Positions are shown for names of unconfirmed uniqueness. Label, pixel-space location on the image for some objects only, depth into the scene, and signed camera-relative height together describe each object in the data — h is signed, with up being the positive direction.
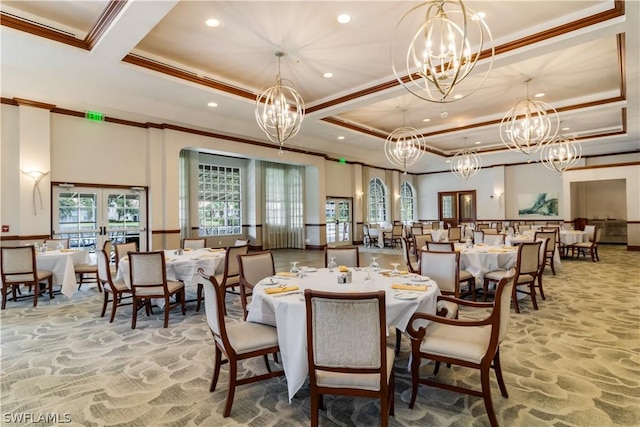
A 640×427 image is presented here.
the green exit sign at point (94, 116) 7.54 +2.32
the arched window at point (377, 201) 16.11 +0.70
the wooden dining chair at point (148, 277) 4.18 -0.70
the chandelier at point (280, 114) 5.04 +1.55
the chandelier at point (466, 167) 10.09 +1.41
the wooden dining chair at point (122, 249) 5.28 -0.46
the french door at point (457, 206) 16.94 +0.40
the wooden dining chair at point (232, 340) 2.37 -0.88
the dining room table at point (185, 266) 4.59 -0.66
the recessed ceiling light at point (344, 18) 4.24 +2.47
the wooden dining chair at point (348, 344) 1.91 -0.73
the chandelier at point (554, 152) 7.84 +2.20
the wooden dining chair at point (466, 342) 2.22 -0.88
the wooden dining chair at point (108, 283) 4.44 -0.85
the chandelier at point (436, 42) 2.83 +2.47
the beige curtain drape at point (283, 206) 12.83 +0.43
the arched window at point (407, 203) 18.13 +0.67
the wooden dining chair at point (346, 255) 4.36 -0.50
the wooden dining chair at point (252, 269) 3.62 -0.57
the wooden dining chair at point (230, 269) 4.70 -0.70
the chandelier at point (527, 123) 6.00 +2.38
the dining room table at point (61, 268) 5.55 -0.76
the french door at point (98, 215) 7.51 +0.12
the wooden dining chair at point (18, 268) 5.08 -0.69
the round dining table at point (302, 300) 2.38 -0.62
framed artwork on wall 14.53 +0.38
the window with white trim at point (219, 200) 11.32 +0.62
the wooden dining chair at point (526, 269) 4.68 -0.78
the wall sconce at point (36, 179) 6.77 +0.84
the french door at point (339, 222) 13.91 -0.23
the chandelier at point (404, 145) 7.96 +2.36
